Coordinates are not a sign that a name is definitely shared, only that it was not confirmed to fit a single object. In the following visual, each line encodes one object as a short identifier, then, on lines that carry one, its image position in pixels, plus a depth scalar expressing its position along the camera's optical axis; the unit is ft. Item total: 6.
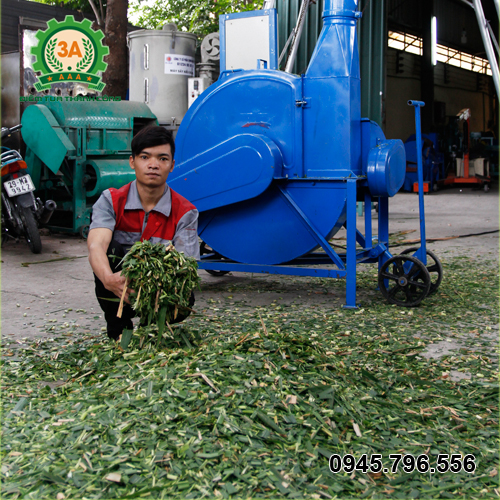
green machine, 25.94
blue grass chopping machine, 16.06
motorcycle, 23.31
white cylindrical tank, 34.12
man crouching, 10.94
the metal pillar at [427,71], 65.98
